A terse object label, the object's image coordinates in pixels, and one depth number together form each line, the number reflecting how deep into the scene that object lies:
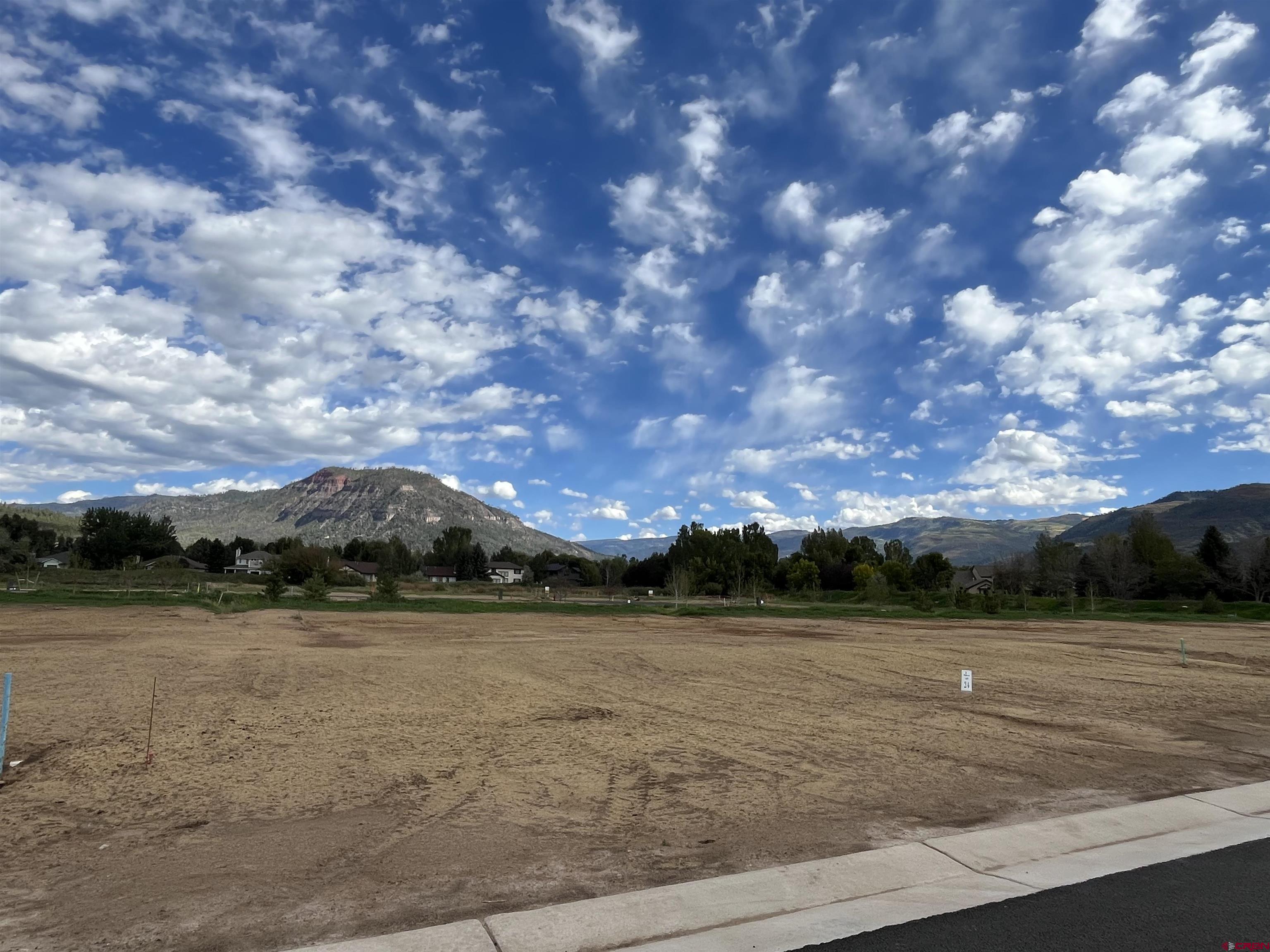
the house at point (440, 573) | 140.75
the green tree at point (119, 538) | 100.81
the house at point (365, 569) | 120.44
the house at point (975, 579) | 108.21
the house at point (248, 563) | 127.62
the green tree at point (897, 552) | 122.19
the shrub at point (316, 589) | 45.00
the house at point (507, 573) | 145.12
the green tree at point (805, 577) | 91.50
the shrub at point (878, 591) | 68.69
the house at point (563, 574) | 122.19
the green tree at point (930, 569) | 97.50
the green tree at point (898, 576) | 90.81
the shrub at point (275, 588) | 44.62
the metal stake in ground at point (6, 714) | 7.09
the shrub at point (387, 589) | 46.69
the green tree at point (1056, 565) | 87.19
